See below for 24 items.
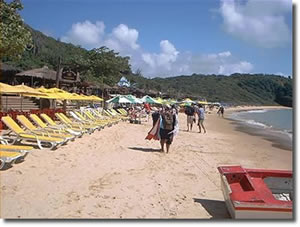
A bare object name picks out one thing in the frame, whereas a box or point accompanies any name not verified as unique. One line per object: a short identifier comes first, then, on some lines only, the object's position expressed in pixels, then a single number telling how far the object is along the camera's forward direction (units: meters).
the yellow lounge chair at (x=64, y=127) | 10.20
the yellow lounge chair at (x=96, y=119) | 14.98
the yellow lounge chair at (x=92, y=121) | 13.64
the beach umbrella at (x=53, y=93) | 13.34
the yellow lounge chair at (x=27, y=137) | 8.09
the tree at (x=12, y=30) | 8.64
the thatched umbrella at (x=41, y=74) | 21.15
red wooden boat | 3.76
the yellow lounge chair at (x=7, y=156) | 5.77
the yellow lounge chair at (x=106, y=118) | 16.63
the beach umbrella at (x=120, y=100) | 19.51
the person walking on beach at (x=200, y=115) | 15.14
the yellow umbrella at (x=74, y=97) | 15.03
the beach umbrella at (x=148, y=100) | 23.85
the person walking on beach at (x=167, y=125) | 8.50
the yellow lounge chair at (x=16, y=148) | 6.27
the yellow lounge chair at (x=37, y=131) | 8.80
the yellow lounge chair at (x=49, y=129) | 9.65
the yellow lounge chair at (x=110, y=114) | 19.35
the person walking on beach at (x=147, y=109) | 24.79
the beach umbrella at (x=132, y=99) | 19.93
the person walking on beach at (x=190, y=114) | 16.75
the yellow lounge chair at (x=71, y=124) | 11.59
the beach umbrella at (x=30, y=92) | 10.09
